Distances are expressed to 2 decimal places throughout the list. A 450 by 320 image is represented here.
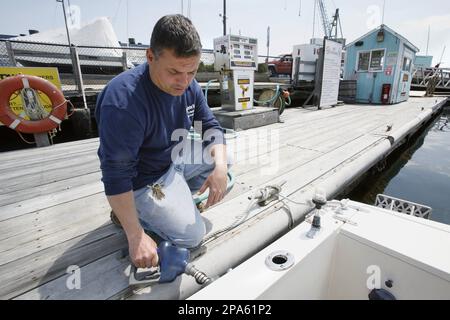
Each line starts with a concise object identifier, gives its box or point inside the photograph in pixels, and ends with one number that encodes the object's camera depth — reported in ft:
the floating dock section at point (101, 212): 4.16
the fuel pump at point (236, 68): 15.93
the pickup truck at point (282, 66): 52.49
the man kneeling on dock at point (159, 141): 3.53
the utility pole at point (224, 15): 52.39
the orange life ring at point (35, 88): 11.12
